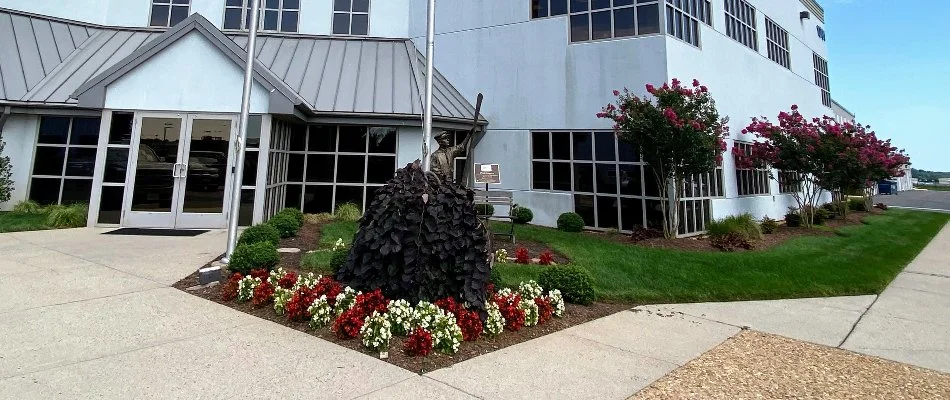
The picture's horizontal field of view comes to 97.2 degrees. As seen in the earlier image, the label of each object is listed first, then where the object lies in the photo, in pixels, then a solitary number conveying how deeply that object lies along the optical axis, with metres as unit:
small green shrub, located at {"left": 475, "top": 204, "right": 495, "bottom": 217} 13.60
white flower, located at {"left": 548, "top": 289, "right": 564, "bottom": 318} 5.37
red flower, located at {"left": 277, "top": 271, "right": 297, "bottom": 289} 5.38
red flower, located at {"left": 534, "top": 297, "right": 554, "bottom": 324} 5.12
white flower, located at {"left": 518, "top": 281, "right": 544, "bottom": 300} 5.46
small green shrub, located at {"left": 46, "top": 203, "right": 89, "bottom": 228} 10.34
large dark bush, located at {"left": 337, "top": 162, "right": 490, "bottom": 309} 4.71
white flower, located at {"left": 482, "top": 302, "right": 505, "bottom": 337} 4.52
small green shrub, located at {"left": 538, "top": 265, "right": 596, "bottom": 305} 5.87
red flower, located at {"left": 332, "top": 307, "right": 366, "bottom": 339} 4.24
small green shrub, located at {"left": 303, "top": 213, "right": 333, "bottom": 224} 12.19
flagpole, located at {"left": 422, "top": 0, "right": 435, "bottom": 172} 6.97
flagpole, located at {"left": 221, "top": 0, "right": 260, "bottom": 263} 6.88
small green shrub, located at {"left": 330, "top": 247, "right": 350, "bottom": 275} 6.21
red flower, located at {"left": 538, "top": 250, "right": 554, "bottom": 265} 8.02
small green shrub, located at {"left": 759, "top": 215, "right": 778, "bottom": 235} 13.22
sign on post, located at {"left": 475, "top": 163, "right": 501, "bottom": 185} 11.38
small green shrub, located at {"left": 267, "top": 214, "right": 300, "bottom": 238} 9.48
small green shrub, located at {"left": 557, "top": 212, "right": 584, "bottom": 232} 12.53
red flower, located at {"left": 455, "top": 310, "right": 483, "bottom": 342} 4.34
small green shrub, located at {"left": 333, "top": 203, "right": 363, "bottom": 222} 12.73
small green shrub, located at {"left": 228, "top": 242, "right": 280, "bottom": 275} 6.05
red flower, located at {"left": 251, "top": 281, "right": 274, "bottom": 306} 5.11
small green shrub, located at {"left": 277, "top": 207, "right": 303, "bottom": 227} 10.52
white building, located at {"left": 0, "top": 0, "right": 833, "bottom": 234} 10.82
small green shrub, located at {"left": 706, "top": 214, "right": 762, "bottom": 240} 10.94
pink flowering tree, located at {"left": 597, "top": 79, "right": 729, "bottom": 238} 10.27
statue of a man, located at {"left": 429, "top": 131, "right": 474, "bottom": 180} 6.77
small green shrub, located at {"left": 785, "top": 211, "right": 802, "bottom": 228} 15.24
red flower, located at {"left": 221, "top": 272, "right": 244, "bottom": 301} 5.39
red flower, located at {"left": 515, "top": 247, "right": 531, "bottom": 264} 7.97
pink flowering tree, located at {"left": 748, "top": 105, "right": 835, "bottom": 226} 14.28
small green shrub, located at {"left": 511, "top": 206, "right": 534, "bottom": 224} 13.65
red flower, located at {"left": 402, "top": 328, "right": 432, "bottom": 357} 3.88
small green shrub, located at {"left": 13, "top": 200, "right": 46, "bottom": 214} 12.25
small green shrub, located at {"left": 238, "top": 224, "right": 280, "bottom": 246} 7.91
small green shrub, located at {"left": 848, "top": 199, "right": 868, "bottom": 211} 22.54
